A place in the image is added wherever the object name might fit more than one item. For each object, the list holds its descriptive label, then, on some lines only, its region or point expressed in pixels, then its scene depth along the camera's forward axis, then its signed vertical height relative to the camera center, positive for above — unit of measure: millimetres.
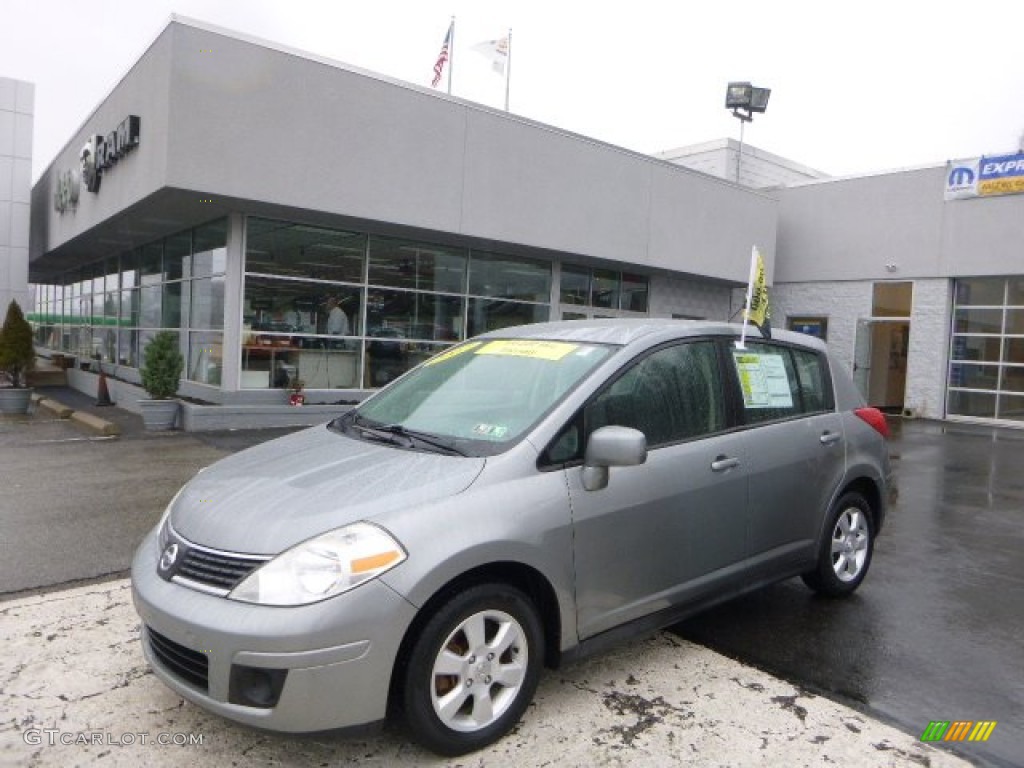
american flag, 17344 +6630
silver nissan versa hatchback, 2574 -755
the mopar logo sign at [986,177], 15633 +4205
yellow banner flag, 4441 +334
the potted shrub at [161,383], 10961 -852
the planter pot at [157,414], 10945 -1303
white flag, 18500 +7262
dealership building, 10773 +2016
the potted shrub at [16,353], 13312 -665
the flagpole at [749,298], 4238 +363
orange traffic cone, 14062 -1382
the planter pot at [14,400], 13205 -1480
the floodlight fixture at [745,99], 22078 +7705
